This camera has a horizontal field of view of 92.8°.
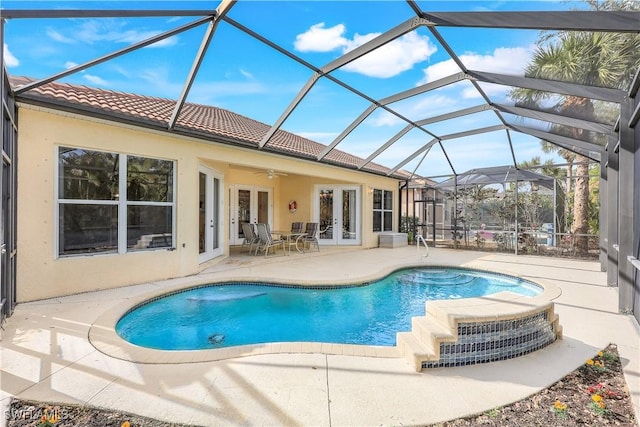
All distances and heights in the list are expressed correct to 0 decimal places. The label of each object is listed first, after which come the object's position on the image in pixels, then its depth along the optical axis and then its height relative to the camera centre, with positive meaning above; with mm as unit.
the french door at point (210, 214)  8281 +30
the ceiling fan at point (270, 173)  9463 +1407
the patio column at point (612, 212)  6172 +87
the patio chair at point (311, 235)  11438 -739
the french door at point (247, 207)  12570 +338
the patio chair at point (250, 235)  10391 -686
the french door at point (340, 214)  12945 +63
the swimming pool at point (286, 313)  4492 -1745
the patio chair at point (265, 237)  9953 -713
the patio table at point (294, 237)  10598 -830
